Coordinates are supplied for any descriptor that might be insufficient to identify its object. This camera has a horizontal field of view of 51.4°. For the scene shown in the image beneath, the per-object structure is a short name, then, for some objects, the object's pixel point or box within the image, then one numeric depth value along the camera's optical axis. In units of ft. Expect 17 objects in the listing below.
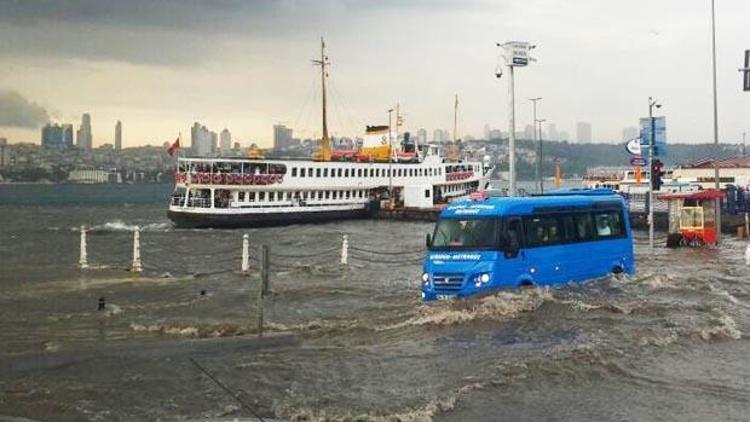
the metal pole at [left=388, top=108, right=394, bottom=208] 252.50
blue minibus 57.52
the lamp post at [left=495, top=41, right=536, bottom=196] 114.32
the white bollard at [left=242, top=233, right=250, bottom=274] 90.58
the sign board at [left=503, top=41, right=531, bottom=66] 116.67
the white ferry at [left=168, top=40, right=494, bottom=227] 201.57
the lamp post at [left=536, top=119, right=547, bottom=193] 282.36
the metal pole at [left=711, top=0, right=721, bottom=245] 148.87
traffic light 103.20
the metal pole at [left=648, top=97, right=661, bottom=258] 103.14
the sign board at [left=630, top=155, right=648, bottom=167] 109.60
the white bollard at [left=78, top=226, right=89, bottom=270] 95.91
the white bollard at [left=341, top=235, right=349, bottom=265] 101.04
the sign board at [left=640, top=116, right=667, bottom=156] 106.63
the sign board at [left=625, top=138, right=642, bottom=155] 110.30
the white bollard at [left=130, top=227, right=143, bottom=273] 90.68
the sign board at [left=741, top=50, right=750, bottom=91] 86.53
